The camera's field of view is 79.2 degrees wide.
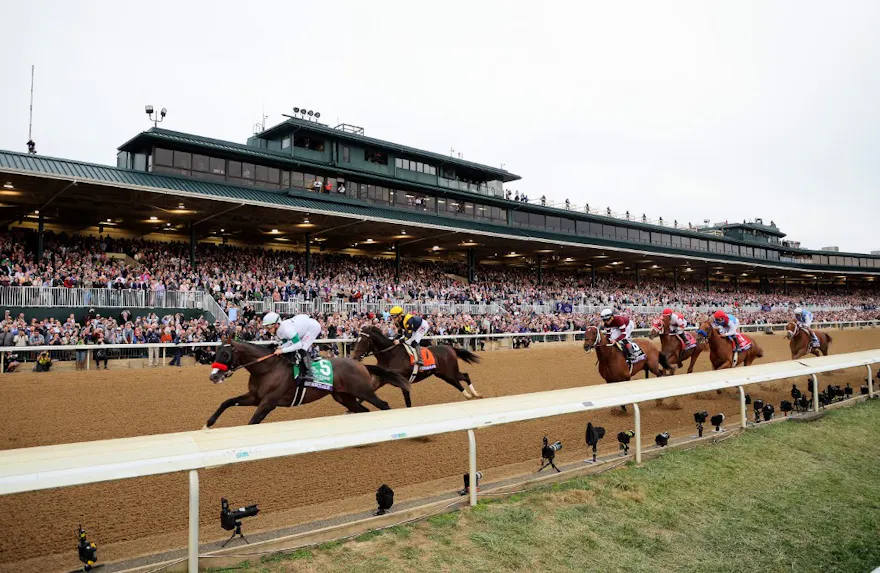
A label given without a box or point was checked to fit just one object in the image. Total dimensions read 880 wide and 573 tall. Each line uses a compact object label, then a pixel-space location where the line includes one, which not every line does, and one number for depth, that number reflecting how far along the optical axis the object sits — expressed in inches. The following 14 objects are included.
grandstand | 668.7
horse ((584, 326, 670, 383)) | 382.9
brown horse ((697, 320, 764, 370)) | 468.4
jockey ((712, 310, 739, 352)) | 472.1
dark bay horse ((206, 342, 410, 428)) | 258.4
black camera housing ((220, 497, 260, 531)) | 145.3
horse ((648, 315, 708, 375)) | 458.6
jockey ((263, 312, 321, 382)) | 273.0
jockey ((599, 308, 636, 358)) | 390.3
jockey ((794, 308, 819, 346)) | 581.9
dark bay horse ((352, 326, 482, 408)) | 350.3
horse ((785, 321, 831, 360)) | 573.0
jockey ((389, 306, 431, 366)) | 374.3
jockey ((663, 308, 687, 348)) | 461.1
